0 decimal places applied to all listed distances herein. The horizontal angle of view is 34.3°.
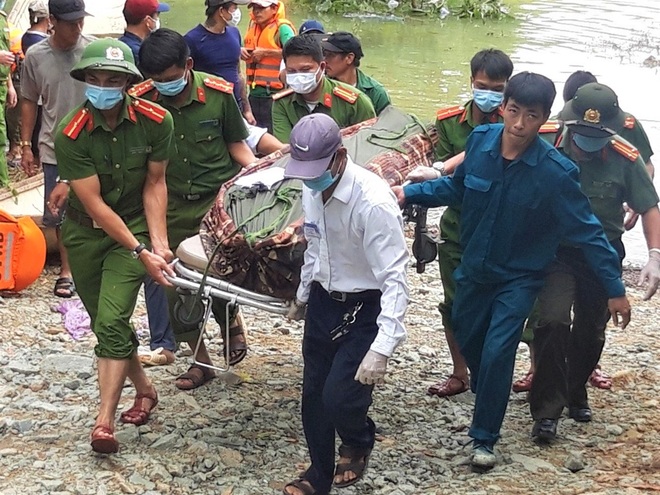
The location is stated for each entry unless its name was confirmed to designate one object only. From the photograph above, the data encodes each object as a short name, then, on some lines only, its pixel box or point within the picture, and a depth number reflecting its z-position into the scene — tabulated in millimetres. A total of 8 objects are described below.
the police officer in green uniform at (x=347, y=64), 6801
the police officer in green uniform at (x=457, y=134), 5441
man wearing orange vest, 9422
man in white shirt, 4109
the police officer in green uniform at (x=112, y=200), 4809
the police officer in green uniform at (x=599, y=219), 5133
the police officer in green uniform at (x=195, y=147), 5523
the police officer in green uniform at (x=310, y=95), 5980
